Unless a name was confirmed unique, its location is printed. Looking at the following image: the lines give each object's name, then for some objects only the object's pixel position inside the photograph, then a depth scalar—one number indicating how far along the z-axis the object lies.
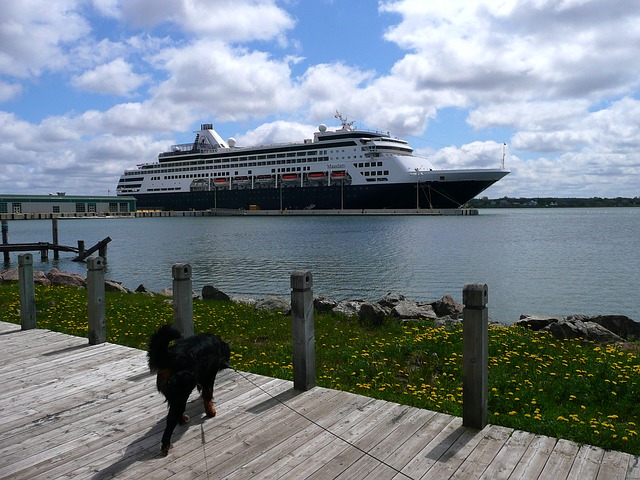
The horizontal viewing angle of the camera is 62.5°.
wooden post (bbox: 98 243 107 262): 26.93
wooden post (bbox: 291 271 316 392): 4.30
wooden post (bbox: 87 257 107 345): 5.93
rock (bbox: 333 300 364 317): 9.57
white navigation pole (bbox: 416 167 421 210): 73.00
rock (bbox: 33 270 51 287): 14.64
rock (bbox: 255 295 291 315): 9.73
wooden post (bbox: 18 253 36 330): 6.95
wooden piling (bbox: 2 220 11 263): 31.95
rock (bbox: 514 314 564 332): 9.13
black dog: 3.32
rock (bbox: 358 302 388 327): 8.67
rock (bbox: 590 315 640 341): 9.59
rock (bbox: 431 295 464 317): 10.95
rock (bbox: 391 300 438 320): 9.59
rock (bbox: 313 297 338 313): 10.00
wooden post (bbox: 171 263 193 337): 5.04
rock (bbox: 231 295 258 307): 11.53
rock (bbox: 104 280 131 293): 14.09
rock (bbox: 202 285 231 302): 12.48
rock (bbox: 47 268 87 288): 15.38
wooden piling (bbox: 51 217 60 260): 31.06
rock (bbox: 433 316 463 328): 8.70
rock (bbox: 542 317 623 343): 8.09
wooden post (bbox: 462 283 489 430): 3.47
